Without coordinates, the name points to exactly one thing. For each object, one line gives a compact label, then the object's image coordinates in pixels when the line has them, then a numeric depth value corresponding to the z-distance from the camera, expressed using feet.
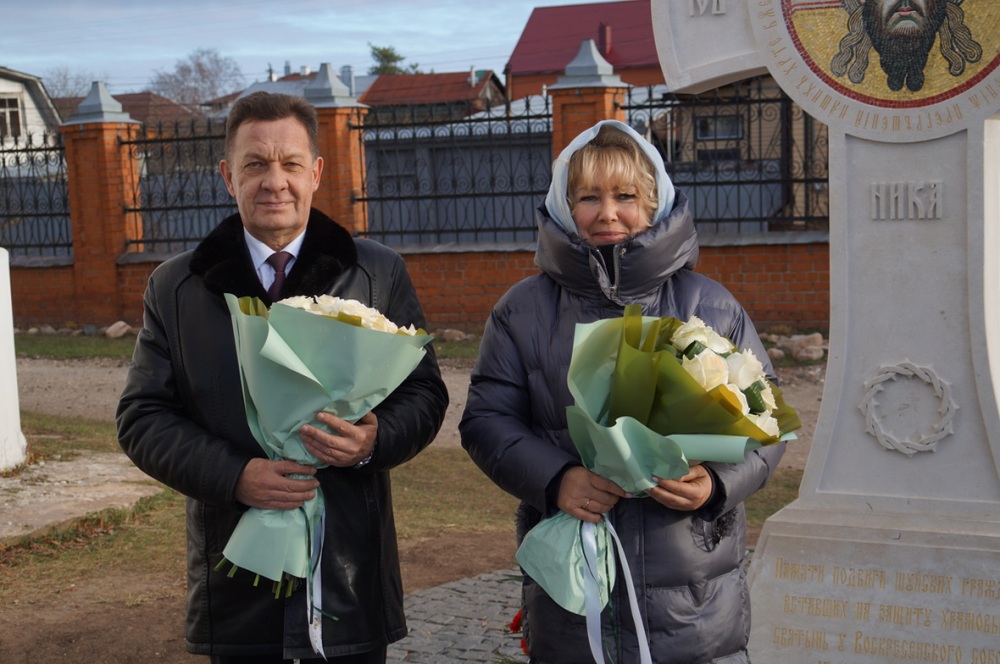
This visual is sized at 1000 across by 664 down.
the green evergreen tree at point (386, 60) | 188.75
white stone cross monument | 12.07
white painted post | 20.71
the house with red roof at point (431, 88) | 134.31
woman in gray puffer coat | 8.05
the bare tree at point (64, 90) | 145.28
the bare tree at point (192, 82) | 168.14
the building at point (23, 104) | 110.11
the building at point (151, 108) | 123.95
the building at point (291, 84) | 109.50
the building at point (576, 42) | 120.78
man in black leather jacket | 8.30
